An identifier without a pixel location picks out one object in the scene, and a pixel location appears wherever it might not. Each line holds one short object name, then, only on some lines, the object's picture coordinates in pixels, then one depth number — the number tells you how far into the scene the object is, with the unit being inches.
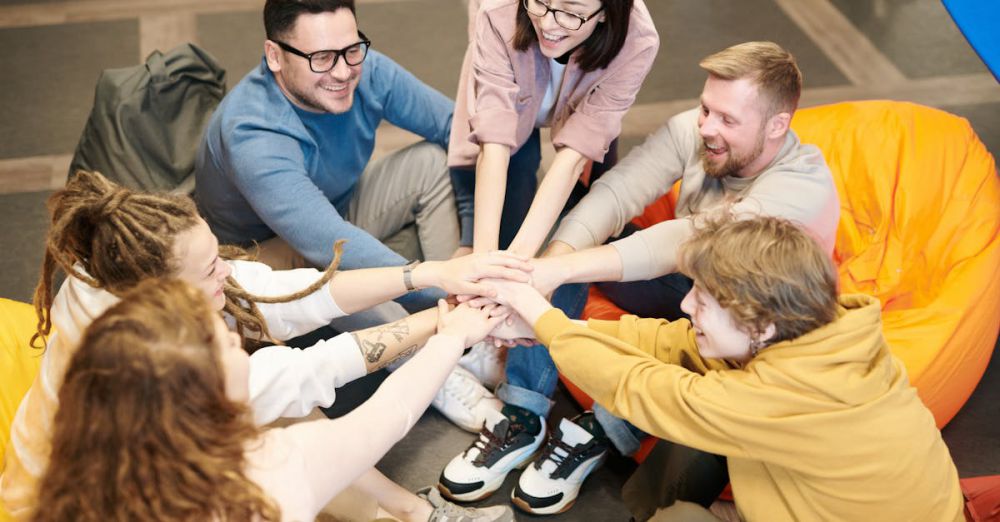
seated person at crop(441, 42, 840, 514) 93.3
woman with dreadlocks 75.0
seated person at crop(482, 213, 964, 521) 69.8
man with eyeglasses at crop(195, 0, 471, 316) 98.1
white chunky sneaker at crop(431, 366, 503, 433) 105.3
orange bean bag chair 102.2
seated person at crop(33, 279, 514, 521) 56.1
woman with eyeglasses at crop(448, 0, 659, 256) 98.3
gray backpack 120.9
